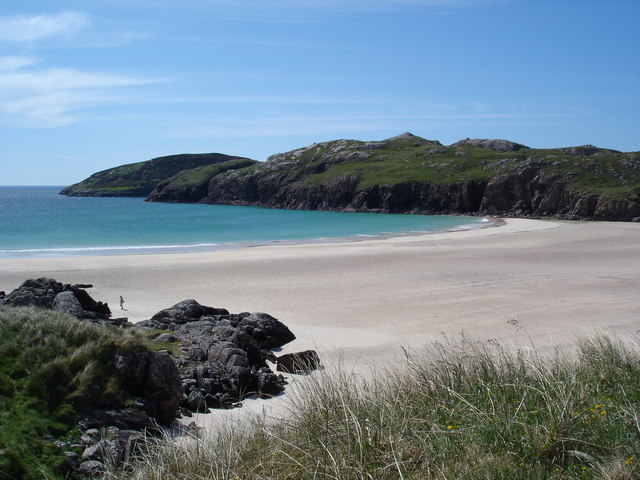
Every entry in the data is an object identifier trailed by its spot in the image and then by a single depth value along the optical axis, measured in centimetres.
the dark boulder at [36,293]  1173
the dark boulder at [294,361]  976
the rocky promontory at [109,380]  578
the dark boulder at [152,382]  712
